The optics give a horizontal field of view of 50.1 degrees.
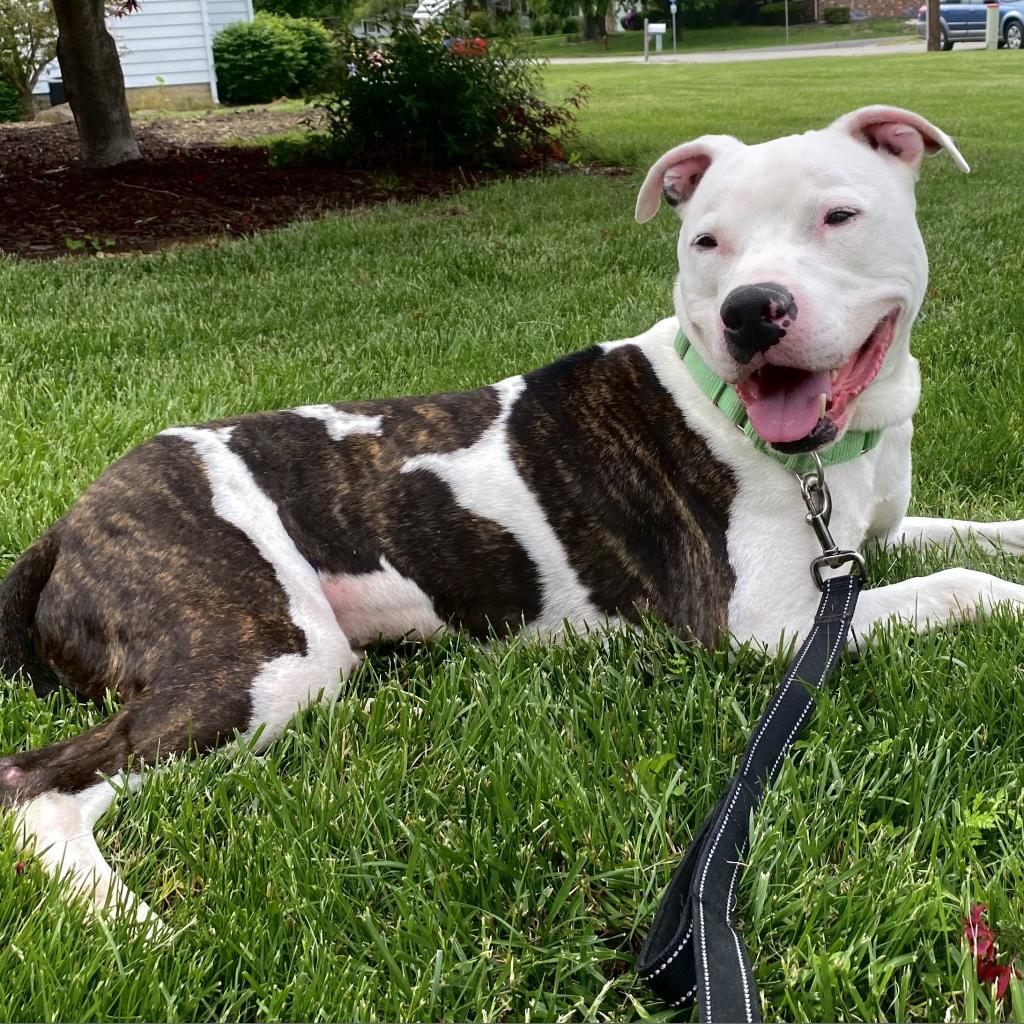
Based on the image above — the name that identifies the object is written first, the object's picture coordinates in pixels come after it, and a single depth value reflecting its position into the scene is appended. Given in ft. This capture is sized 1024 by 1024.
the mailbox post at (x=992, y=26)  125.49
